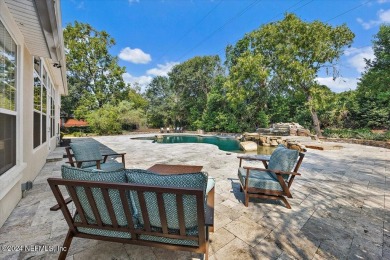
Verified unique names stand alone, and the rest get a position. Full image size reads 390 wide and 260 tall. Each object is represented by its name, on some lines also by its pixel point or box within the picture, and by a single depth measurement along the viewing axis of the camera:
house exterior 2.18
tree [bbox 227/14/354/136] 11.62
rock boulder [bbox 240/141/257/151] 9.84
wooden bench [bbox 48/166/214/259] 1.28
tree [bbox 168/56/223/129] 22.08
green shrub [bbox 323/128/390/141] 9.11
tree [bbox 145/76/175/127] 24.05
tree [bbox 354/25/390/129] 10.02
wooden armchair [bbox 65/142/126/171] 3.41
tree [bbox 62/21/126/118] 19.62
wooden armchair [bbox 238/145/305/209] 2.54
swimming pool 10.35
